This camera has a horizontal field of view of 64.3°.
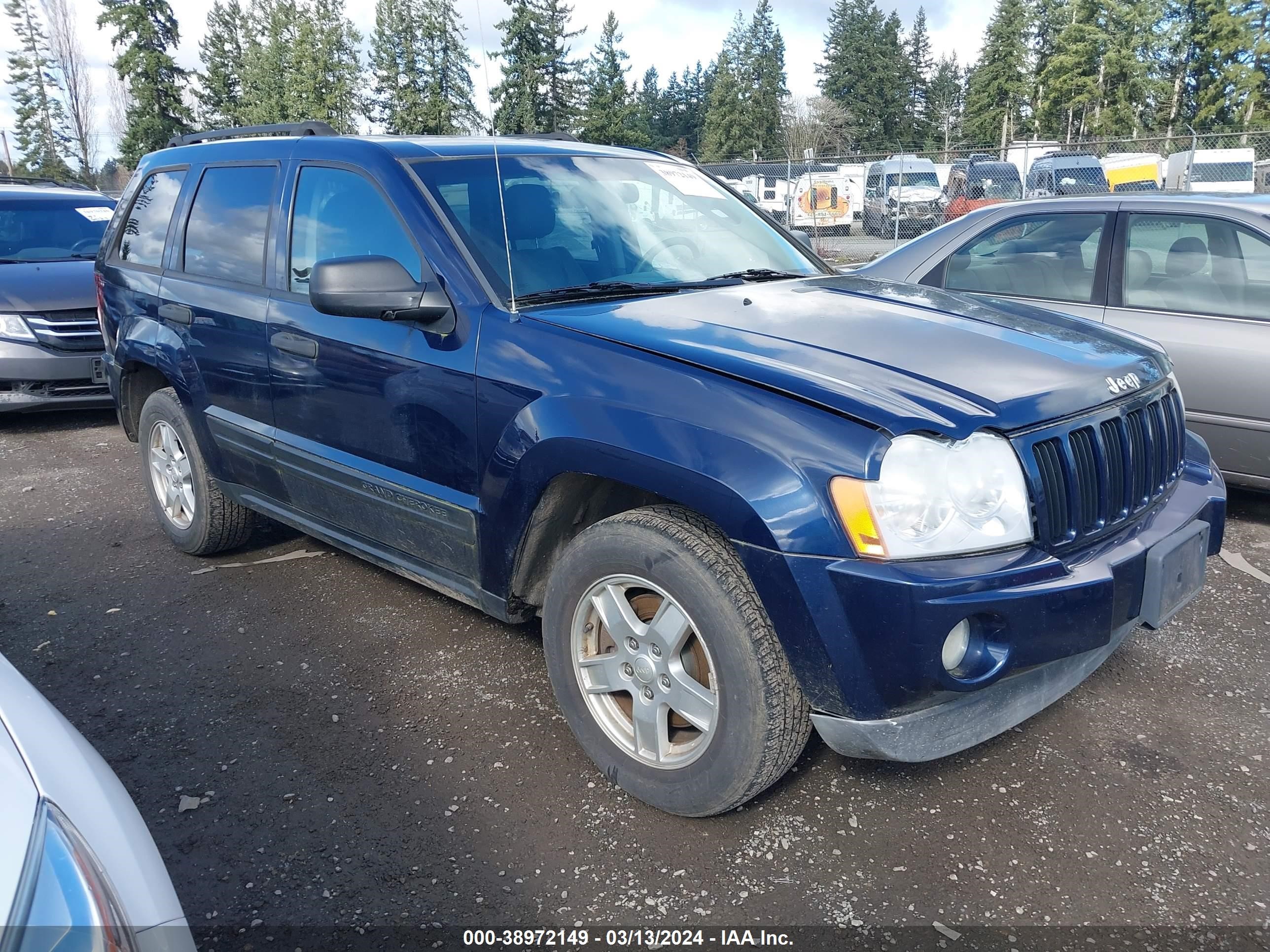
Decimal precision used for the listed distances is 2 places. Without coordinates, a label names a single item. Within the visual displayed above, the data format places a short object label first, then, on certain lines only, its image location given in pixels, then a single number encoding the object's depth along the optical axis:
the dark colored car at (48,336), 7.35
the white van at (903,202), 20.11
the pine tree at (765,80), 70.62
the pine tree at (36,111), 56.31
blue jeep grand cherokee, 2.28
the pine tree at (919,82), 82.69
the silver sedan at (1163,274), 4.76
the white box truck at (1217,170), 18.91
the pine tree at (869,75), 80.06
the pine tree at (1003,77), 71.75
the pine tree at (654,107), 86.88
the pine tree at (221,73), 56.19
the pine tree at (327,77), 50.00
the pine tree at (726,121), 70.62
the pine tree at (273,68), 53.28
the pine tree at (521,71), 37.69
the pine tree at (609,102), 58.41
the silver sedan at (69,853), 1.25
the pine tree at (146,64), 49.91
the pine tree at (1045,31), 67.56
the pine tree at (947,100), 81.56
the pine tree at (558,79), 46.72
